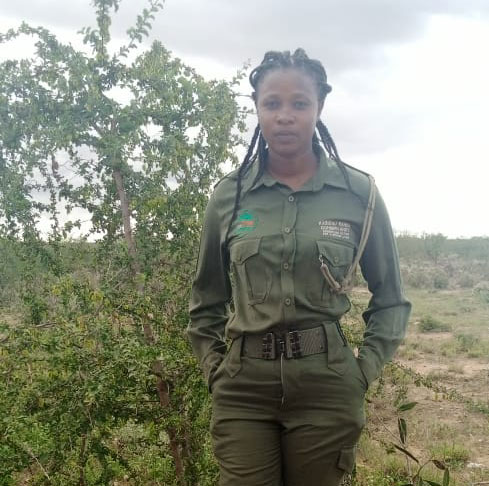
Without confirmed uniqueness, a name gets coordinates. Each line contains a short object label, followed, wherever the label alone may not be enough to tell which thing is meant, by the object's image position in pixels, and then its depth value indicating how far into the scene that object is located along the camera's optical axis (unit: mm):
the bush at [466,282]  22688
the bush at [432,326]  13367
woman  1942
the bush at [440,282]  22375
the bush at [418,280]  22766
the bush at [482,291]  17892
